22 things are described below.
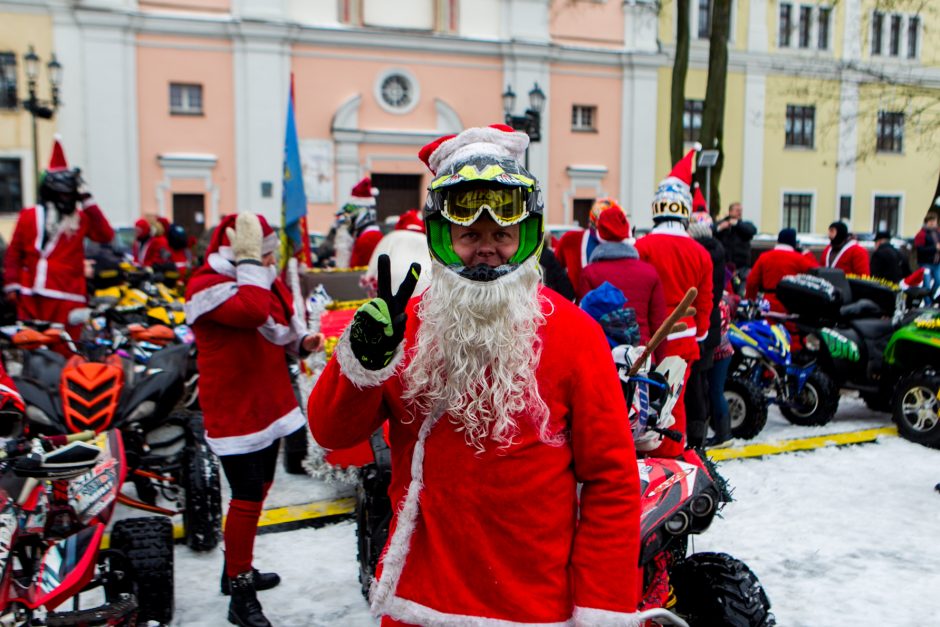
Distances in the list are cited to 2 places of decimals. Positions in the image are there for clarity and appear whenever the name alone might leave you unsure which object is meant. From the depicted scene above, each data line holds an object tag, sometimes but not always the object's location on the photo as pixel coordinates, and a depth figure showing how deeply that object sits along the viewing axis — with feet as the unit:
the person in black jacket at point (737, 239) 35.78
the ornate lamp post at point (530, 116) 49.65
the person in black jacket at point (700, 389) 19.69
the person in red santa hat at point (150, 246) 37.14
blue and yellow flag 20.95
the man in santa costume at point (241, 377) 12.13
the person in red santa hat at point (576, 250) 22.41
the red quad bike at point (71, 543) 9.61
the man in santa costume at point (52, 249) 22.13
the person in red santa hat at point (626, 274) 16.37
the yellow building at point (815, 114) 97.35
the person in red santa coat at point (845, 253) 33.91
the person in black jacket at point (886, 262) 36.78
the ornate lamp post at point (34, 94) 54.13
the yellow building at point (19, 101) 71.51
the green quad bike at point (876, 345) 21.88
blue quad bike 23.09
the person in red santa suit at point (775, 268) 27.37
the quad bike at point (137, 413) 14.47
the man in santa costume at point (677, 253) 17.79
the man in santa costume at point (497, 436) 6.31
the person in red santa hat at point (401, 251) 14.21
